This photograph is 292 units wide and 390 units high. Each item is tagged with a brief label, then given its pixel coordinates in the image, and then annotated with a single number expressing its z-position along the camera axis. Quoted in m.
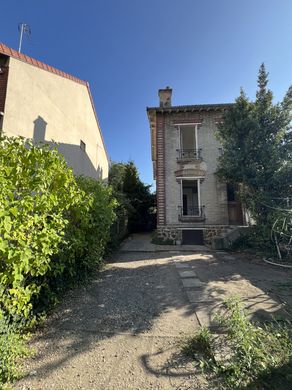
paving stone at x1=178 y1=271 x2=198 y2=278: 5.15
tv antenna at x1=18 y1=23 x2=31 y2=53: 7.84
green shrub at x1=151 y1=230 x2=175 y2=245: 10.31
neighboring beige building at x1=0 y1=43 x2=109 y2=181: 6.04
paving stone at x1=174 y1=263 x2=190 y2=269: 6.13
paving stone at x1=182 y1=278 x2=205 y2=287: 4.53
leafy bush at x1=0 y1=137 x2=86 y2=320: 2.01
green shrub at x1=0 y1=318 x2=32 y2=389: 2.02
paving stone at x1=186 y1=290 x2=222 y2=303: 3.76
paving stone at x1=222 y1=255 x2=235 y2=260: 7.38
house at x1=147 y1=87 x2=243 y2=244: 10.70
